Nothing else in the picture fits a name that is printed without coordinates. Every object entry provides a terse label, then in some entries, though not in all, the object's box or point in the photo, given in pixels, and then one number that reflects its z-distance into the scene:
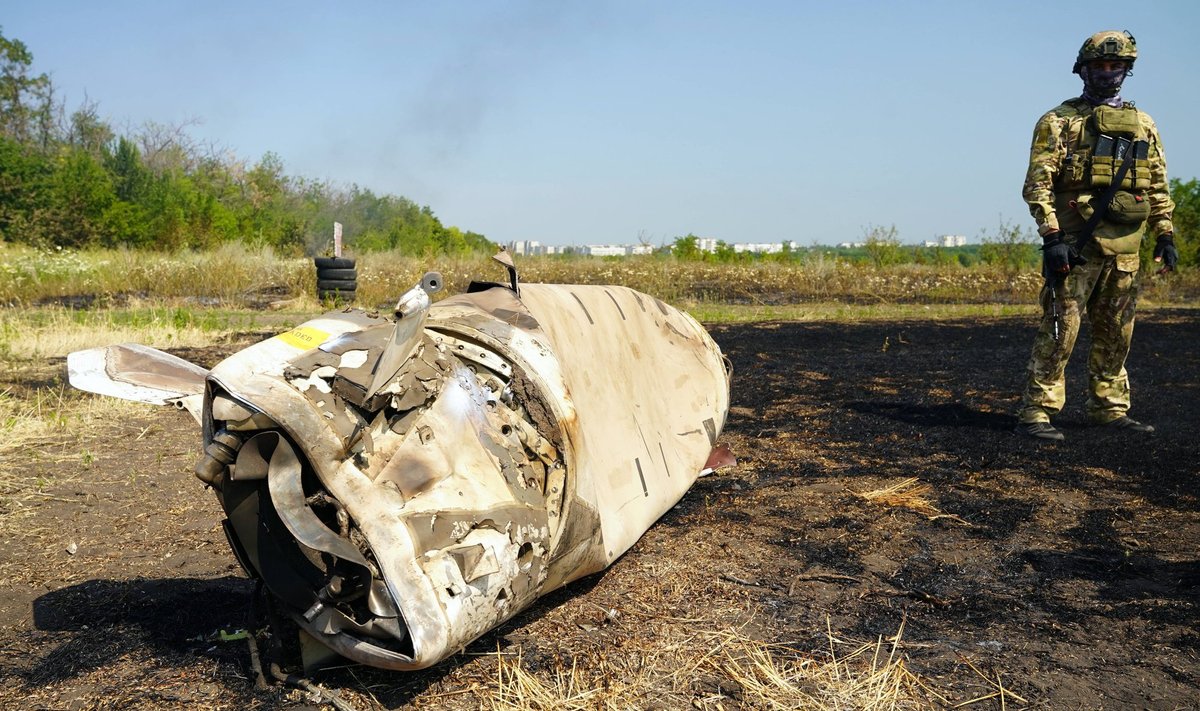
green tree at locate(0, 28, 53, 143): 37.00
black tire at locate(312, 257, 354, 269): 15.65
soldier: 5.80
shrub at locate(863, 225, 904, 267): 21.62
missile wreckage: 2.42
